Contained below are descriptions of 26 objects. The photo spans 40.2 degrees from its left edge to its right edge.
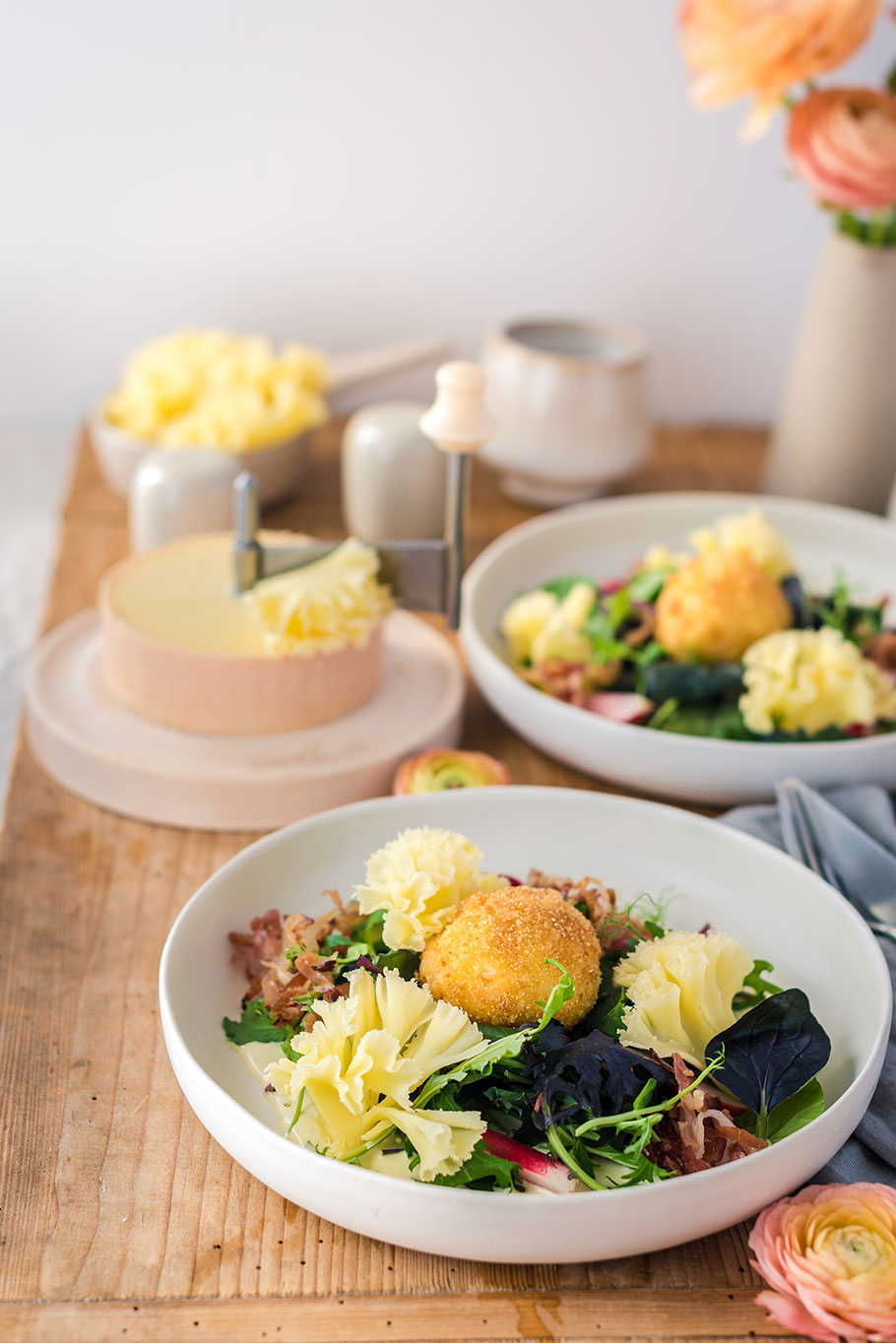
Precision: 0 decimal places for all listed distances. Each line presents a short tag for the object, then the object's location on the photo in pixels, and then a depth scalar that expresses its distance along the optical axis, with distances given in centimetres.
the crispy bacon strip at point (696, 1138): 58
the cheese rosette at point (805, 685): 92
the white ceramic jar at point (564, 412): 129
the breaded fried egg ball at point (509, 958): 63
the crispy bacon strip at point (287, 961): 66
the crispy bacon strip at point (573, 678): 98
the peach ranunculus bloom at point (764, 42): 110
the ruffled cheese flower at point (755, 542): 105
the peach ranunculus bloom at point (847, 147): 114
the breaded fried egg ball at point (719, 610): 96
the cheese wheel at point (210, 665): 91
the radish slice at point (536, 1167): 58
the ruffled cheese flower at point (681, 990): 63
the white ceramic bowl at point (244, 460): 130
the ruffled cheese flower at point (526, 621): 105
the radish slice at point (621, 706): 96
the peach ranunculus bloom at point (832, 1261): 55
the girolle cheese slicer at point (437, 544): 88
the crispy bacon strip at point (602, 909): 70
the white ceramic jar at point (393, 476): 121
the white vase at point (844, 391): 128
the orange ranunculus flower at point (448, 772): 89
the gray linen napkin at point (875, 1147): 63
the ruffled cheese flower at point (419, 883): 66
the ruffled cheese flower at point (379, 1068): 57
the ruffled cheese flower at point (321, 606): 90
